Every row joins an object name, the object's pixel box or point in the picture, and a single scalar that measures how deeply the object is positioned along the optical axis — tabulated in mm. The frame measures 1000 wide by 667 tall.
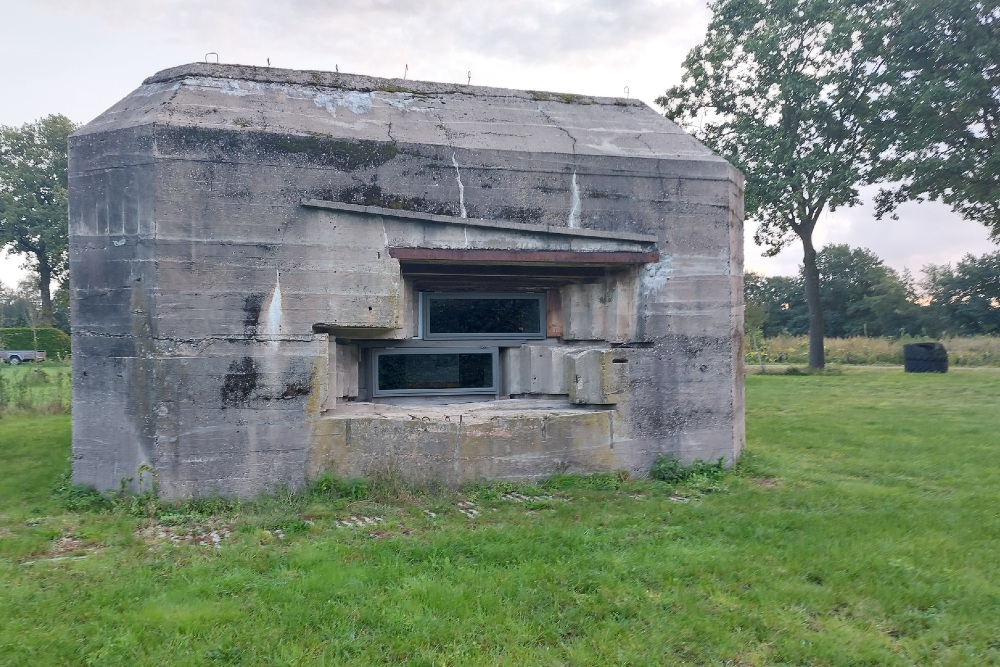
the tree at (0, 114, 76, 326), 33594
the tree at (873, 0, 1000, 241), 15672
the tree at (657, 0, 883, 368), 18875
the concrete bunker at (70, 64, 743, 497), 5336
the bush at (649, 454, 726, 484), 6293
